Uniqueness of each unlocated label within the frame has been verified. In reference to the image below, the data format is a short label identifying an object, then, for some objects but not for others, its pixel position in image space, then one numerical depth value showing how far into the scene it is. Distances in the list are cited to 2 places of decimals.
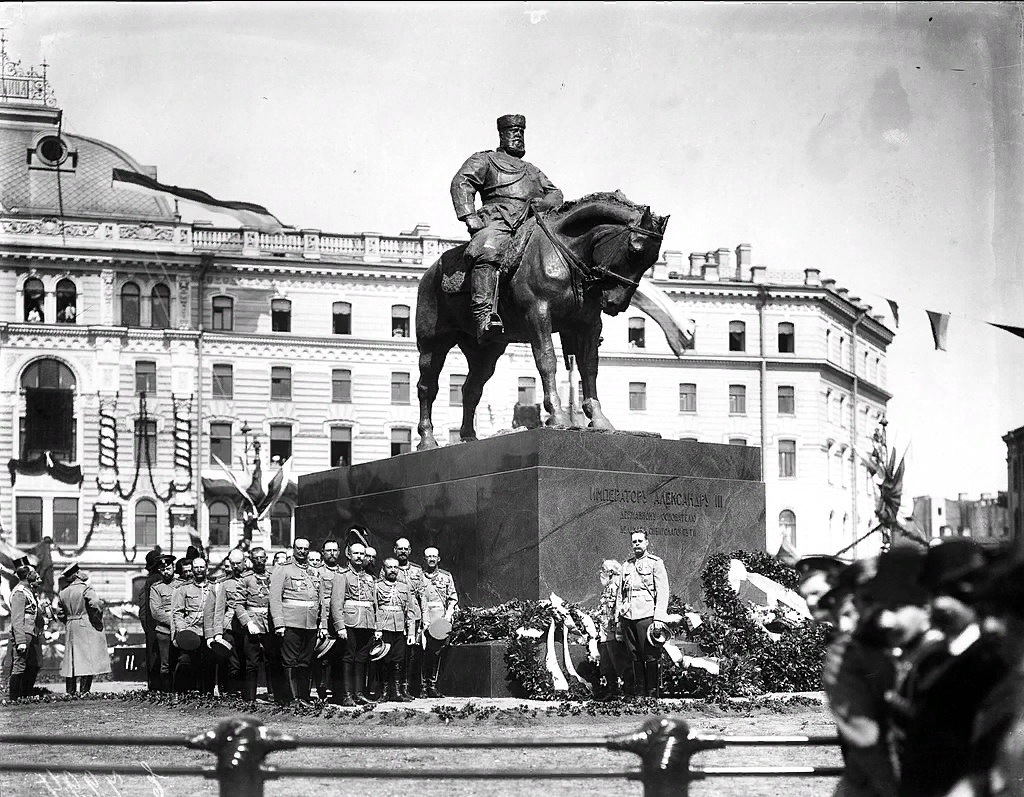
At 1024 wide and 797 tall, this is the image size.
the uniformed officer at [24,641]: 20.42
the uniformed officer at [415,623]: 16.09
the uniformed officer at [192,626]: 18.67
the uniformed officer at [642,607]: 14.22
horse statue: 16.31
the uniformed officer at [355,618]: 16.11
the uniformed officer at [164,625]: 19.47
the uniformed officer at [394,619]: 16.09
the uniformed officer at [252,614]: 17.00
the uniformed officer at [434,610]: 16.00
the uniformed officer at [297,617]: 15.91
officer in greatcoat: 21.06
